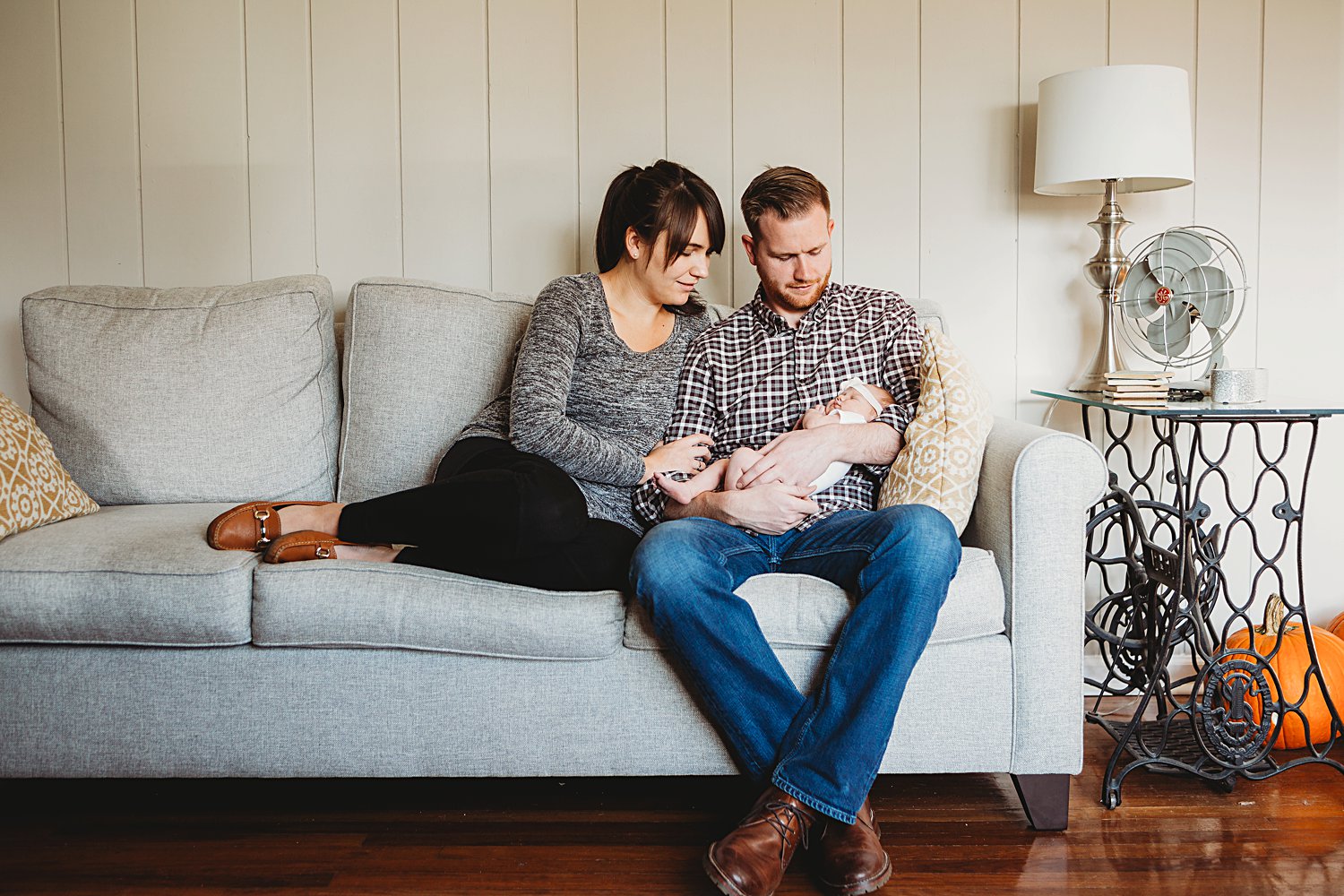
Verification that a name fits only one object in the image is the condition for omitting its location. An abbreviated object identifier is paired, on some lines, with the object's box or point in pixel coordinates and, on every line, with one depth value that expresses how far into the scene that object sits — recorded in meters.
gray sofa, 1.62
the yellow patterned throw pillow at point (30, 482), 1.82
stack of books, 2.08
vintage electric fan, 2.24
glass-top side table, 1.84
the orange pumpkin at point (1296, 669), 2.05
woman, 1.69
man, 1.47
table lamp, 2.13
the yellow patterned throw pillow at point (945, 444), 1.75
